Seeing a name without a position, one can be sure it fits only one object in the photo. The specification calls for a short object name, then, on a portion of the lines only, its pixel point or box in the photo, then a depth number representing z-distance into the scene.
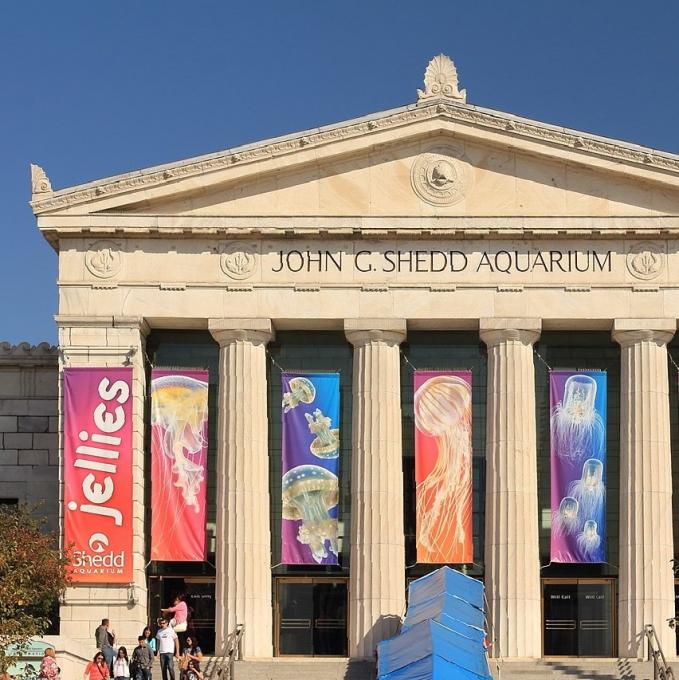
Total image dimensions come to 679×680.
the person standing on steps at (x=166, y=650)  44.41
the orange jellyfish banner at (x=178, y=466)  49.62
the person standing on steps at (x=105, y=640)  44.84
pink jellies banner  48.97
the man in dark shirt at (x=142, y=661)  43.12
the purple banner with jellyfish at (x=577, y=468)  49.62
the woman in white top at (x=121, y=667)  42.53
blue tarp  35.94
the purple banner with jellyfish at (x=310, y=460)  49.84
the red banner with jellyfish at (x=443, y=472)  49.69
